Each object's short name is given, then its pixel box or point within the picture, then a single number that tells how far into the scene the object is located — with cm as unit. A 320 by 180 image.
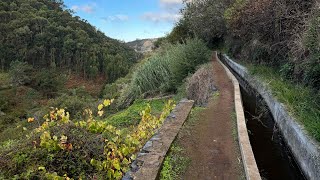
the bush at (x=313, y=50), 479
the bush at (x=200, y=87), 758
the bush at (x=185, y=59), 1064
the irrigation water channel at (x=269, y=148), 420
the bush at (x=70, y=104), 2022
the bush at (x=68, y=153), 304
